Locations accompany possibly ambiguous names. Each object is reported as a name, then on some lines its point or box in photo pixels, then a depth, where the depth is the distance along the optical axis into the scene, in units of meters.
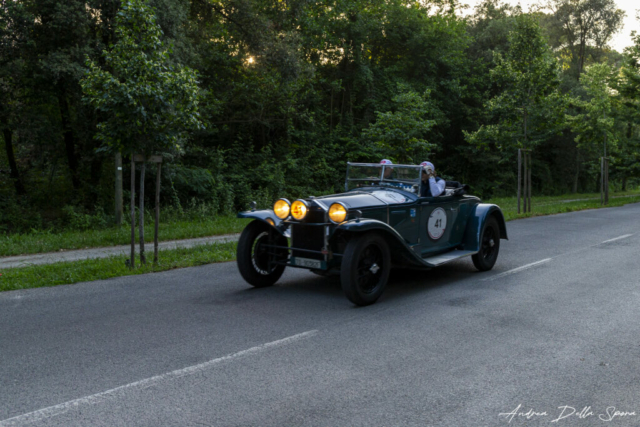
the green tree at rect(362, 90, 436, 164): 18.38
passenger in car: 7.90
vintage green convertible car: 6.43
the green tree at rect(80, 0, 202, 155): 8.50
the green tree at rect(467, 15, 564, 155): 18.80
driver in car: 8.17
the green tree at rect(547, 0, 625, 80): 45.72
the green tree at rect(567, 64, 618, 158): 26.66
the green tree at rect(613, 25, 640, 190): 30.95
